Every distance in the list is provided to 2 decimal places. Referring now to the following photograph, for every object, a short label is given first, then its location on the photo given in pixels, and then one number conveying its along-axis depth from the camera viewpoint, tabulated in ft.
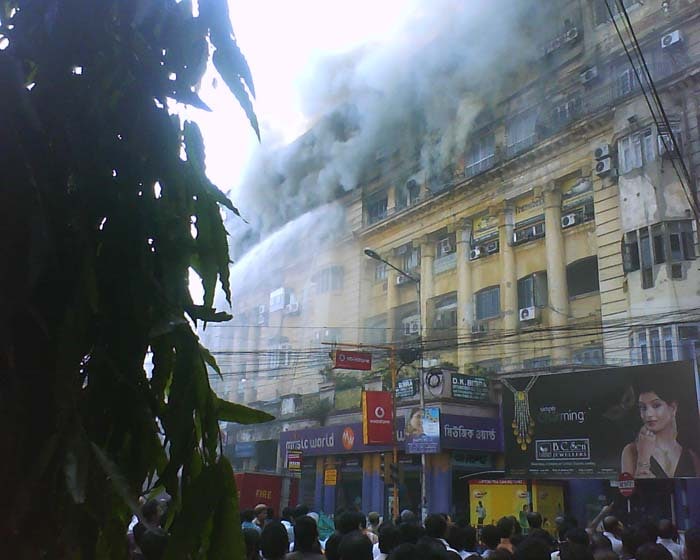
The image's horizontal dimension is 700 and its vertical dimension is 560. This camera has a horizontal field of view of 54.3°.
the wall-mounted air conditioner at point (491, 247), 74.74
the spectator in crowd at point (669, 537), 18.31
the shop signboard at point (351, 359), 53.62
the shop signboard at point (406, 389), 66.24
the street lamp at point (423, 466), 52.03
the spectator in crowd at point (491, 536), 17.65
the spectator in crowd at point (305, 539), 13.22
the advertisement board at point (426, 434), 57.21
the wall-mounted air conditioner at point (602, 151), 62.23
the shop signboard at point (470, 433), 58.95
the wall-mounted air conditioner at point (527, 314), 67.00
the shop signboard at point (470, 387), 61.98
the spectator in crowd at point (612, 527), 21.44
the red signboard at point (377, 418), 56.44
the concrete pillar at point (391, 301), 88.99
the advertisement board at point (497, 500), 49.16
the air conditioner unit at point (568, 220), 65.46
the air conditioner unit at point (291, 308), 108.58
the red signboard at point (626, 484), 43.68
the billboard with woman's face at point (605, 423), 42.75
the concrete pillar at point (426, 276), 83.15
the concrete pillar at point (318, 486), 73.46
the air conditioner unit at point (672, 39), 57.84
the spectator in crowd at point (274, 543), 13.24
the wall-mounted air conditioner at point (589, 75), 65.57
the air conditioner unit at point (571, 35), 68.59
